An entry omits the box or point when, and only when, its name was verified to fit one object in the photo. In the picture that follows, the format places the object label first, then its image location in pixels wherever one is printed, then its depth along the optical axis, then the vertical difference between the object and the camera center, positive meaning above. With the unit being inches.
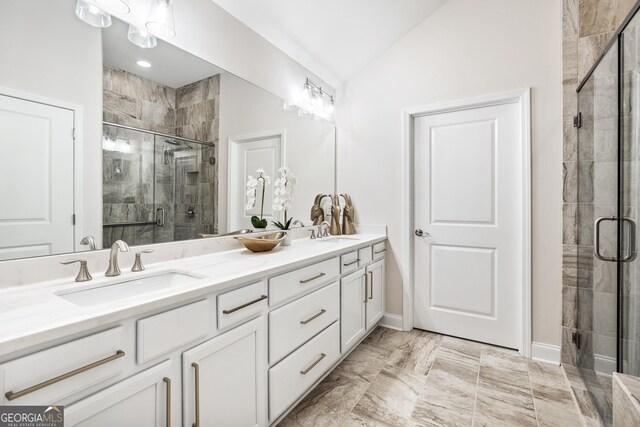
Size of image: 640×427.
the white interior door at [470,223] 94.7 -3.4
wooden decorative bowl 74.2 -7.4
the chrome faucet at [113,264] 51.4 -8.7
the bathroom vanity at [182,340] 30.8 -16.6
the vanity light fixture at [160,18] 60.9 +38.5
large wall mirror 45.6 +14.0
